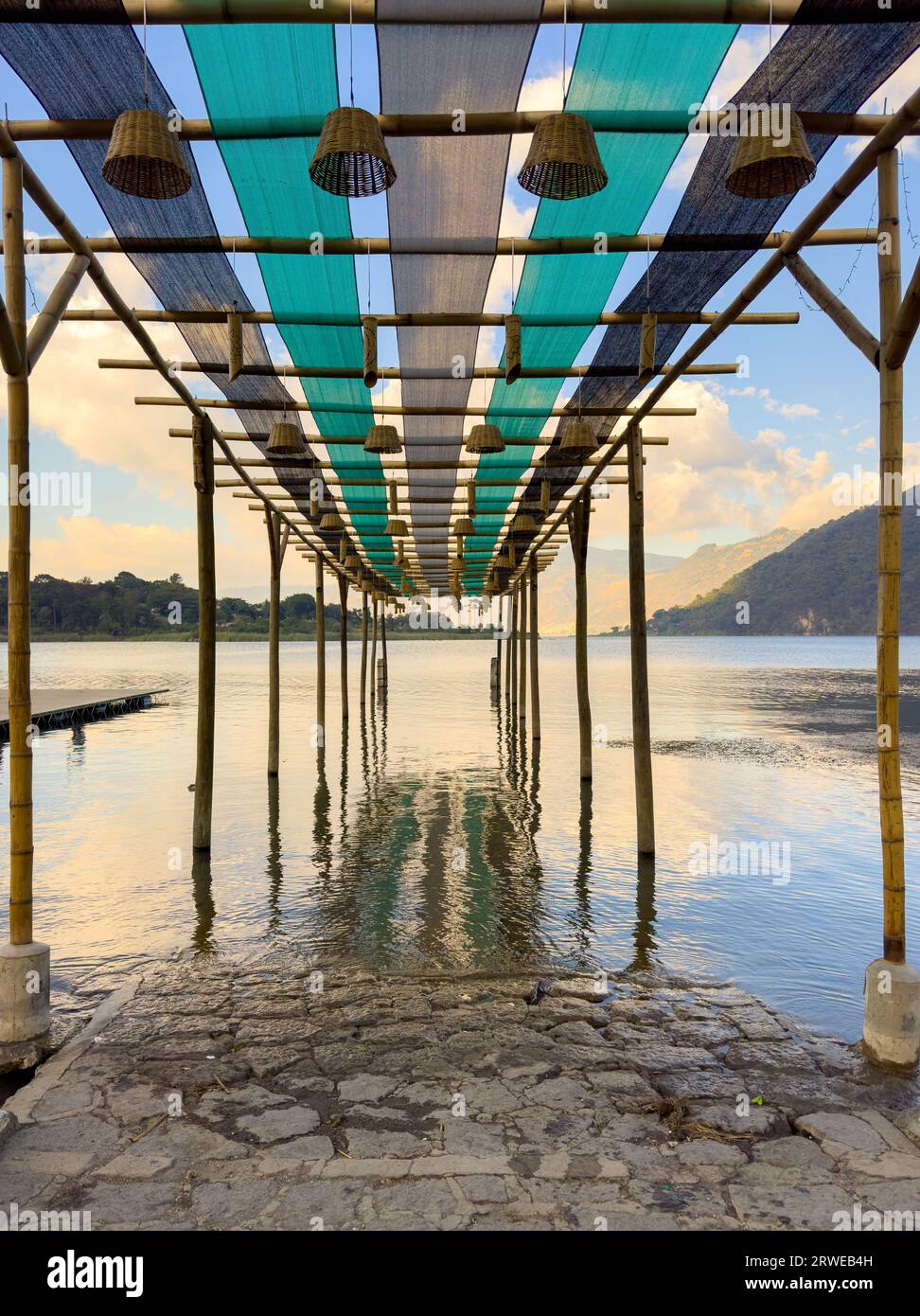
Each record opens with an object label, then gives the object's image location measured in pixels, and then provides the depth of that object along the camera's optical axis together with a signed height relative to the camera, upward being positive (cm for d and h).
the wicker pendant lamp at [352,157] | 425 +248
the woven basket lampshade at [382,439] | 852 +199
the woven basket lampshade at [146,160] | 431 +247
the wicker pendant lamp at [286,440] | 845 +198
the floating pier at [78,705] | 2781 -202
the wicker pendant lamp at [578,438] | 837 +195
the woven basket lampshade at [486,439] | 880 +206
